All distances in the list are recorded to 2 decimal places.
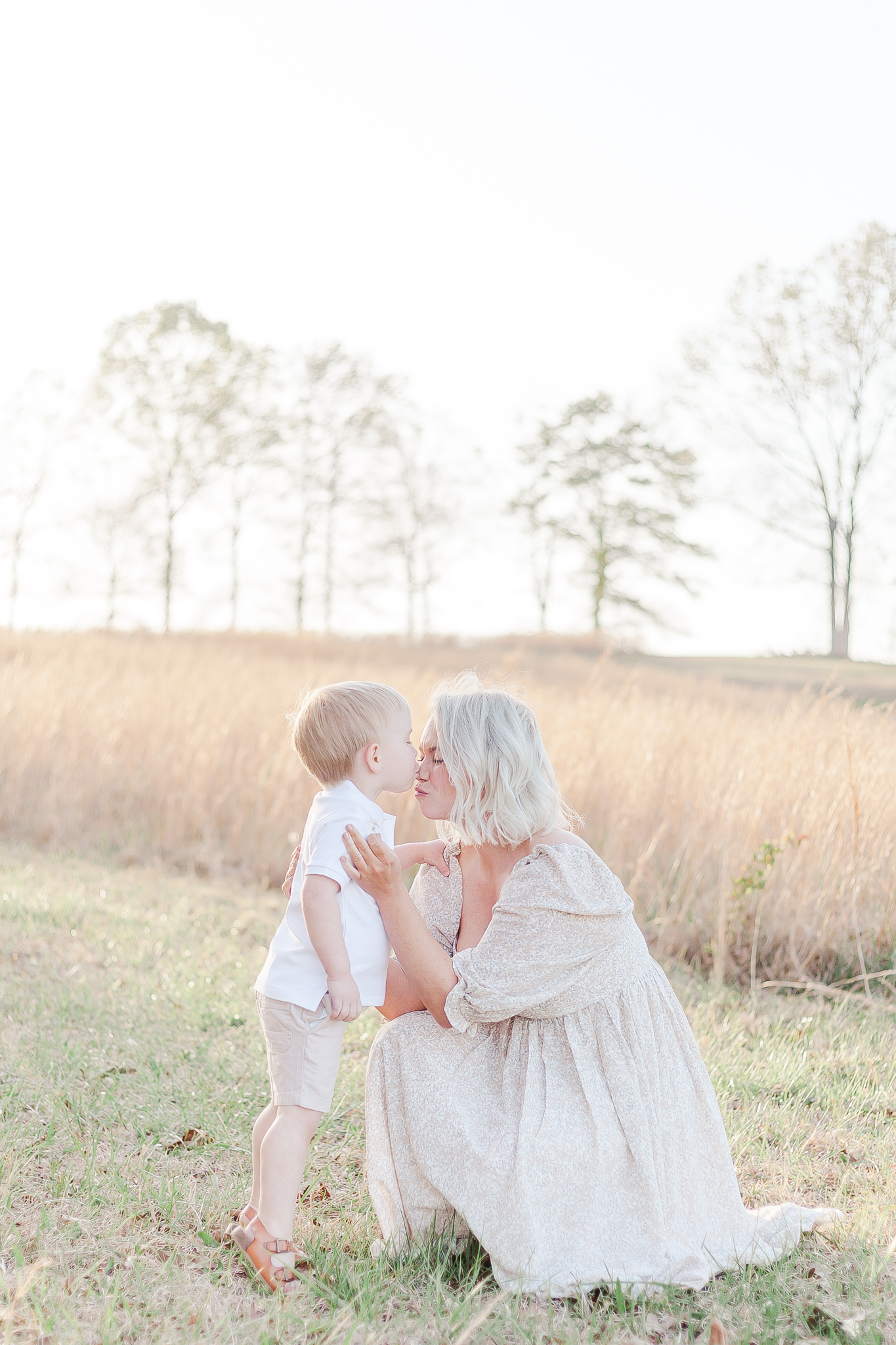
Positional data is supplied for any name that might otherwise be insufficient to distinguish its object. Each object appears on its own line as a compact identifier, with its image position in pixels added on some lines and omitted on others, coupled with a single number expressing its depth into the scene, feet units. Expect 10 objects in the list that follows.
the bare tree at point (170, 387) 63.72
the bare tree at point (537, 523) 71.87
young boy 6.61
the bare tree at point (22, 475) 61.21
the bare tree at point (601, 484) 71.56
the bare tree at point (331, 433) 67.41
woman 6.55
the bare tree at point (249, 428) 65.05
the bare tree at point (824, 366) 56.13
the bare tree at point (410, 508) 69.87
